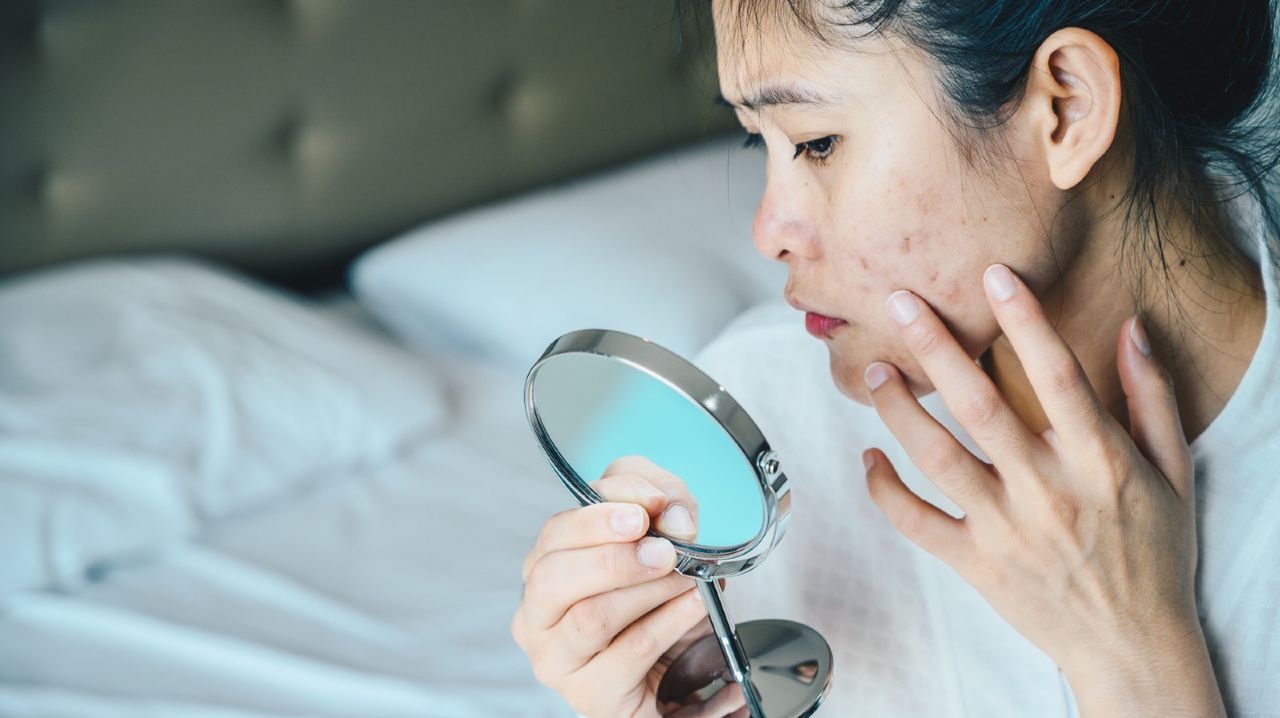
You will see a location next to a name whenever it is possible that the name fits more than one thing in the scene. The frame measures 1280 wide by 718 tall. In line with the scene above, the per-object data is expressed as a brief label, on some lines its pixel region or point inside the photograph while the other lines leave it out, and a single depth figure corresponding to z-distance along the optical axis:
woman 0.72
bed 1.14
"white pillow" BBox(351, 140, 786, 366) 1.64
